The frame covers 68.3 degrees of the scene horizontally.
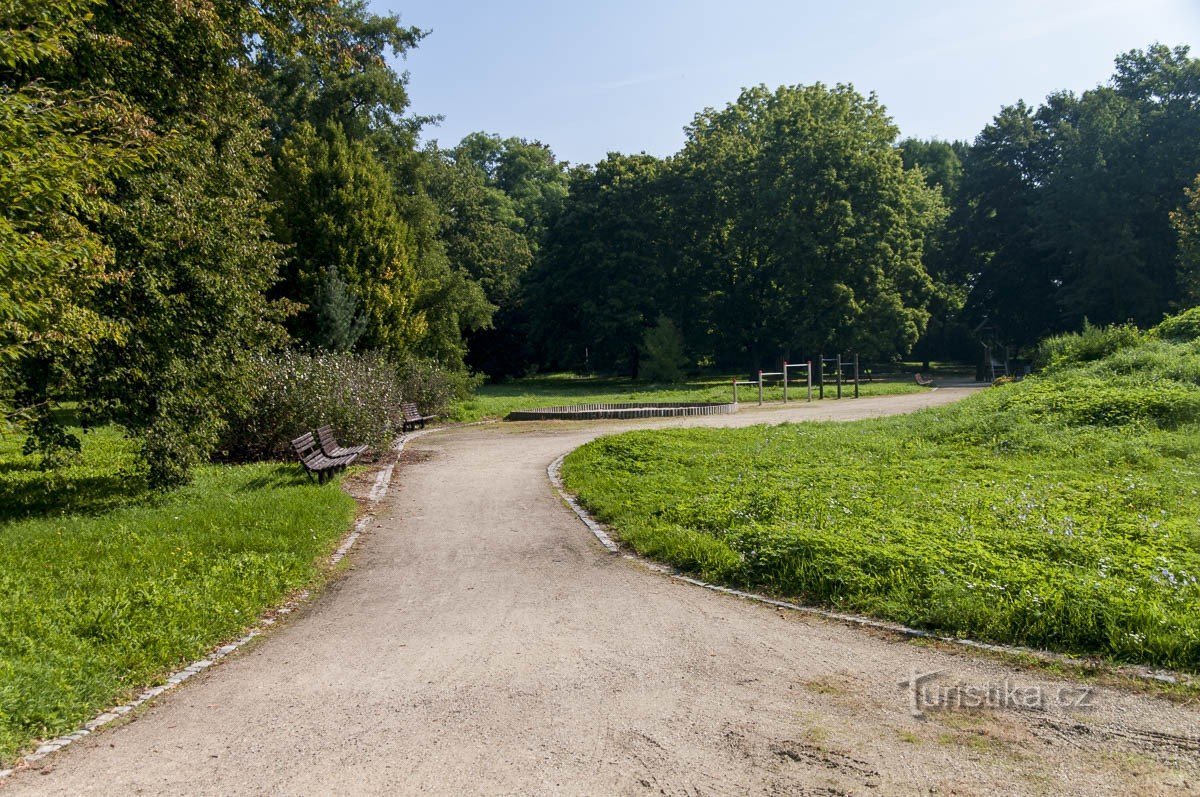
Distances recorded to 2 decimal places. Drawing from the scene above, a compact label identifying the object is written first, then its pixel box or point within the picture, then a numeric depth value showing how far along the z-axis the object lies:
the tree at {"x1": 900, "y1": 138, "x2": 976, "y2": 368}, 53.41
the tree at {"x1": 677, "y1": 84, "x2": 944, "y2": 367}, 44.28
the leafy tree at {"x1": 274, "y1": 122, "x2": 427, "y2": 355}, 26.66
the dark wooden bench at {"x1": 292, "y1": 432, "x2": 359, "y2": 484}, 13.04
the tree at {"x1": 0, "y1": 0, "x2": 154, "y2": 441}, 7.55
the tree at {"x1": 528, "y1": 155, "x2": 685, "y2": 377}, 50.69
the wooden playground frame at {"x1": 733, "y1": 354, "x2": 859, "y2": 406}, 32.93
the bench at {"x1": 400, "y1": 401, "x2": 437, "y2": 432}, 22.84
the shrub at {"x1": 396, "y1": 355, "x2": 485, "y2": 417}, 25.11
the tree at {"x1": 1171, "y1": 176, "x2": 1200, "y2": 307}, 34.72
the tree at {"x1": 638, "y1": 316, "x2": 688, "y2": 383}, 45.41
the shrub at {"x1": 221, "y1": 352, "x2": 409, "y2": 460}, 16.92
